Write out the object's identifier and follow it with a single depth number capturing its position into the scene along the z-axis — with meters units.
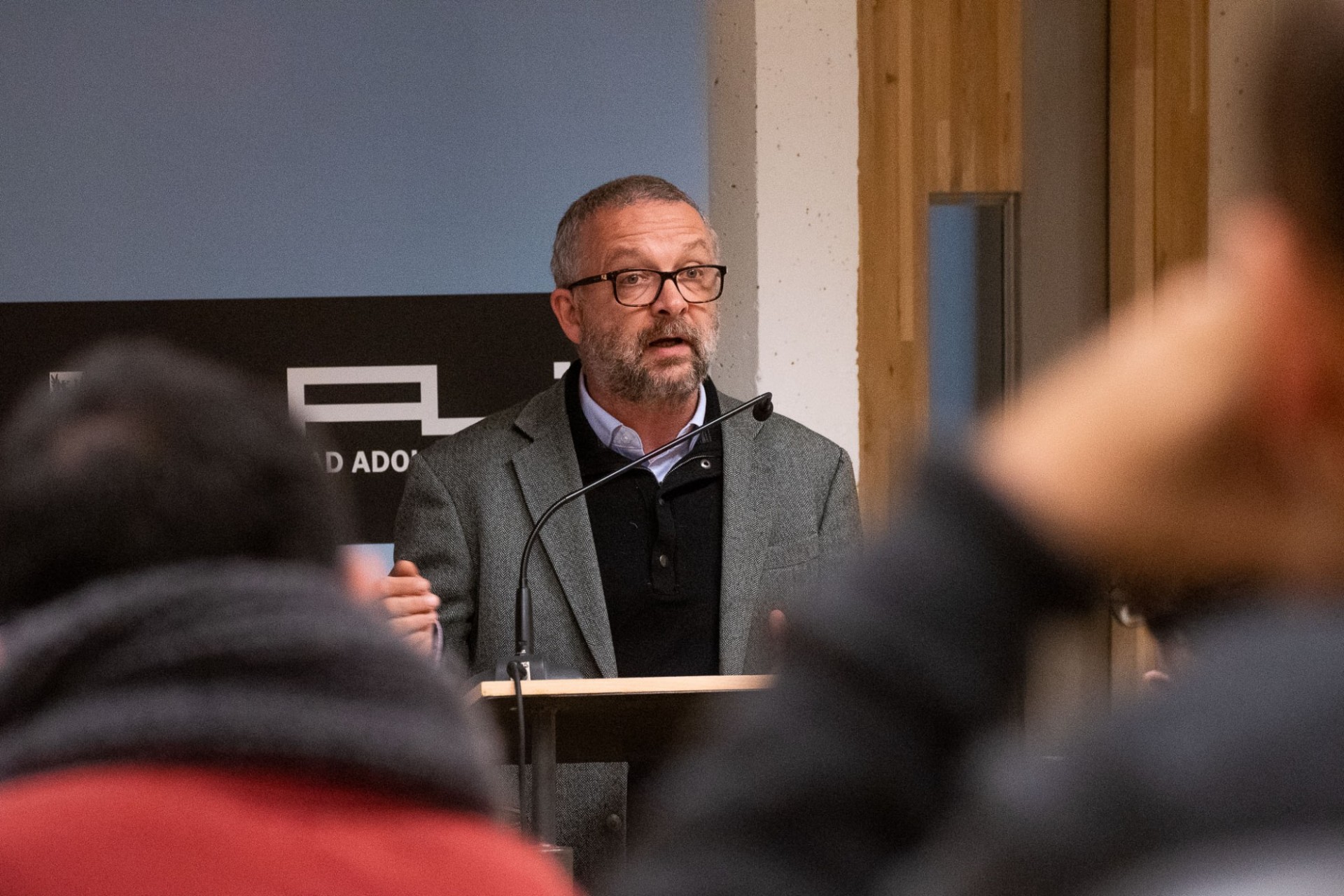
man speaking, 6.26
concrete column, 8.83
